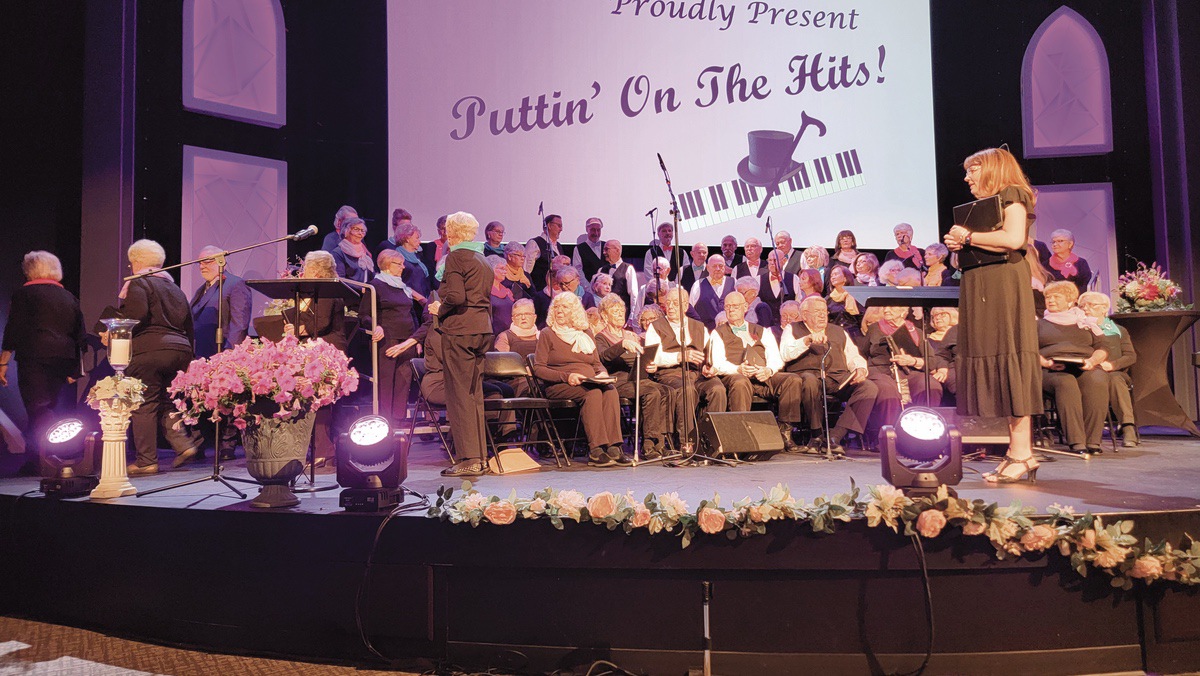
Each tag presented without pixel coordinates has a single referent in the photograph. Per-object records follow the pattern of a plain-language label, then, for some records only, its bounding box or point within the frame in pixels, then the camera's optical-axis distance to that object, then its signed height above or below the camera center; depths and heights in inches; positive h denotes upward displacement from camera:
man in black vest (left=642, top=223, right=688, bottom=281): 299.1 +45.9
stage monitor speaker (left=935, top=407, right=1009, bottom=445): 165.8 -14.2
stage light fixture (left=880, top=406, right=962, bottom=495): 106.5 -12.1
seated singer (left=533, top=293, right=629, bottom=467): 197.3 -0.7
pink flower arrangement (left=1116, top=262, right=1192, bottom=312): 220.4 +18.7
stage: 102.2 -30.8
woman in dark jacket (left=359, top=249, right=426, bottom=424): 225.8 +12.7
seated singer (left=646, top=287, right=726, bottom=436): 216.2 +2.9
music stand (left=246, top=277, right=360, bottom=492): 156.5 +17.9
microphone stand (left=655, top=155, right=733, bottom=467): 192.2 -18.8
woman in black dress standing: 136.9 +8.2
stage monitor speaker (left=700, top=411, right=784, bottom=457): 194.5 -16.3
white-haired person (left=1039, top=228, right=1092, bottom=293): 274.5 +35.7
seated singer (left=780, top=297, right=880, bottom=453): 218.8 -0.5
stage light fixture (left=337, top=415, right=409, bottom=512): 116.1 -13.7
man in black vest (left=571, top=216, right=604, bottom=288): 295.6 +44.1
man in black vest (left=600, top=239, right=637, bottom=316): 289.3 +35.2
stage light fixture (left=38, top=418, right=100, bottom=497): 137.9 -14.0
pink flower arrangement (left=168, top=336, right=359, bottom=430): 122.0 -0.7
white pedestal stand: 137.5 -12.8
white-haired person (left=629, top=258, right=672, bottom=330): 269.3 +28.5
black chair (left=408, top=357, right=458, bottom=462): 190.4 -8.0
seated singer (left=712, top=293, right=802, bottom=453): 219.9 +0.2
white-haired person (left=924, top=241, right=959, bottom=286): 262.7 +33.6
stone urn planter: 123.1 -12.6
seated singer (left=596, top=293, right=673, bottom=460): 211.0 -0.6
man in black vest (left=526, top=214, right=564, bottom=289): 285.4 +43.3
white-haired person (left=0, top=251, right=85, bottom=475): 199.0 +11.5
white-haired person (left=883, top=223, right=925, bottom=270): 289.1 +41.9
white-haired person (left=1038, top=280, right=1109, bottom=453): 198.2 -1.2
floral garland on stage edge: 99.0 -19.8
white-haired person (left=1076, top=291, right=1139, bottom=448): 208.5 +0.1
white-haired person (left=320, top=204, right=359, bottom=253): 249.9 +47.5
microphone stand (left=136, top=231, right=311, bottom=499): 144.1 -16.8
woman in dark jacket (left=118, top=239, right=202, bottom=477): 187.6 +9.4
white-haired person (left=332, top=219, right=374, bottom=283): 238.7 +37.2
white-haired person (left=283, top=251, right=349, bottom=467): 184.7 +13.1
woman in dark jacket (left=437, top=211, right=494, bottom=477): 177.8 +8.6
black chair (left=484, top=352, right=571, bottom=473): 189.8 -7.4
